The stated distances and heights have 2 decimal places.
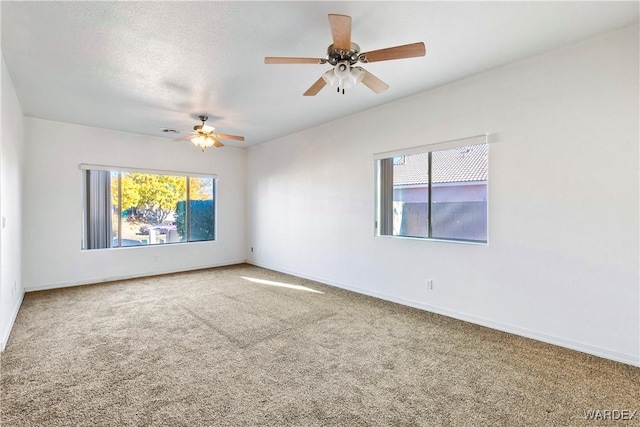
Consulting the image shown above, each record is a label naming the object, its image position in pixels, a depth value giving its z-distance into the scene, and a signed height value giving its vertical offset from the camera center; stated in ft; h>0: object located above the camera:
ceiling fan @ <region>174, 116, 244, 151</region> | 14.73 +3.60
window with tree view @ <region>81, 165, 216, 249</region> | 18.08 +0.25
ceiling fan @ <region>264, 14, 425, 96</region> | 6.84 +3.73
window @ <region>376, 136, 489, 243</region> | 11.53 +0.79
